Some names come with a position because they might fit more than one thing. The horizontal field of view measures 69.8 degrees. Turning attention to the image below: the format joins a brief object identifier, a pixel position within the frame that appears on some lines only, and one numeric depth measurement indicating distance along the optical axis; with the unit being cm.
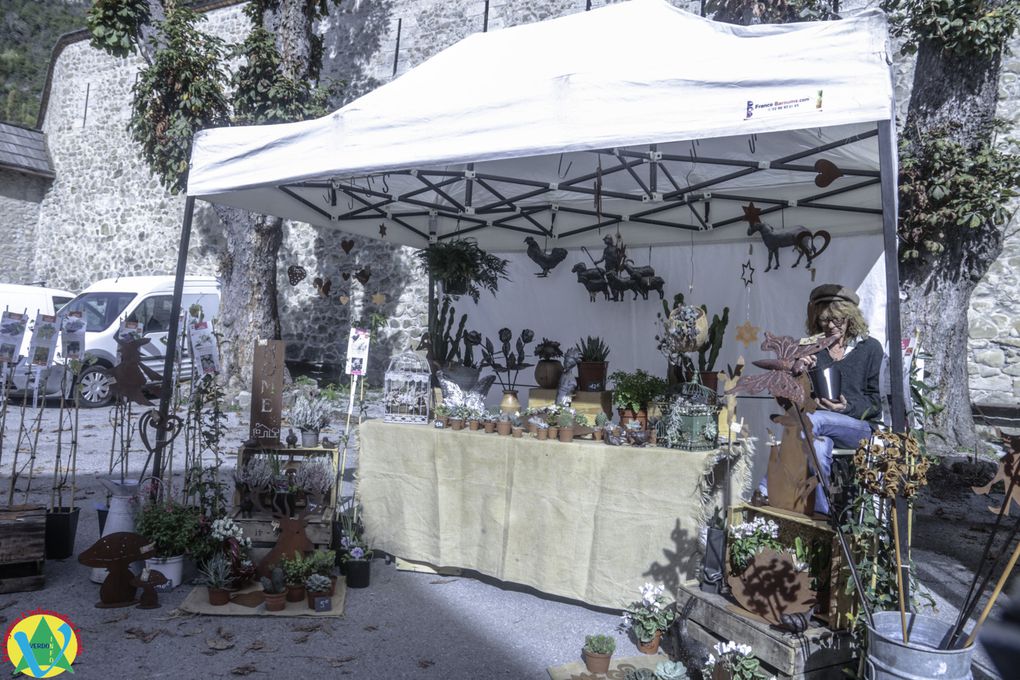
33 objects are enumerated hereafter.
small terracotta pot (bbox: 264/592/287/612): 343
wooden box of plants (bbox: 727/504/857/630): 259
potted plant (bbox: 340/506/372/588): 381
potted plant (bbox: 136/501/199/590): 366
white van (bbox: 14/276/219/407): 950
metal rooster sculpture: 589
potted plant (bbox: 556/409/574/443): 367
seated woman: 320
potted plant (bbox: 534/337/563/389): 446
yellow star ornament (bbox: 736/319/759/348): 488
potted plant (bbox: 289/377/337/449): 443
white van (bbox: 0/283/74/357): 967
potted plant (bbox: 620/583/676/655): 313
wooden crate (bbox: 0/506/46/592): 356
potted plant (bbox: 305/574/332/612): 346
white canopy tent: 269
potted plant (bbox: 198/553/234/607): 345
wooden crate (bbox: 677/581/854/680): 247
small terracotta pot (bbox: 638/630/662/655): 313
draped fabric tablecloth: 331
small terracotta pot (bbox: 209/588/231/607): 345
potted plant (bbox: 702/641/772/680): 250
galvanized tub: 203
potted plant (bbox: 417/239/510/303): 484
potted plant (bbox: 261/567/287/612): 344
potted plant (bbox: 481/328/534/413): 480
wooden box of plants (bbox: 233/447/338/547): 395
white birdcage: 418
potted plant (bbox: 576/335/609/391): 430
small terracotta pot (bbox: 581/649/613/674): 288
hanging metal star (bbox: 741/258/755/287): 507
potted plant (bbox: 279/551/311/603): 352
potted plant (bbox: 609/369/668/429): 385
